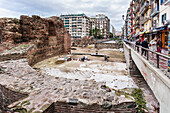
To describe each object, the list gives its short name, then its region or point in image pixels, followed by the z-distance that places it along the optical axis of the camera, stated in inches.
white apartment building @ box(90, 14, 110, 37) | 4153.5
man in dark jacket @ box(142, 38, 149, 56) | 326.9
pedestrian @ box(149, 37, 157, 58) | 315.3
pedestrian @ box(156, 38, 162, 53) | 344.2
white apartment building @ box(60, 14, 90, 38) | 3169.3
